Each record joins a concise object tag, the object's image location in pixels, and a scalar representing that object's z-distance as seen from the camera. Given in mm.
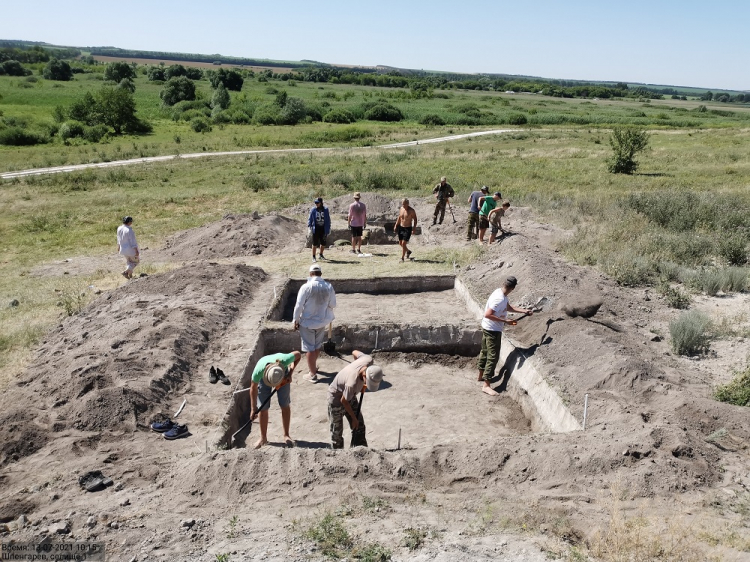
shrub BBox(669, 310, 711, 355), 9359
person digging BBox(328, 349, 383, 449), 6271
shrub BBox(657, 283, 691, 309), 11328
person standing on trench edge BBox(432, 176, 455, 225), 17250
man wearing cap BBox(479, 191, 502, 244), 15242
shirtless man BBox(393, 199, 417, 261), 13828
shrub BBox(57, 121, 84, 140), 43531
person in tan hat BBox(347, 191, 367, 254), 14155
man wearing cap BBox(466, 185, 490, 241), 15914
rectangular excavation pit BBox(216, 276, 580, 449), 8102
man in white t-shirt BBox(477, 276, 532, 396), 8664
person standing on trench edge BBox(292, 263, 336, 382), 8625
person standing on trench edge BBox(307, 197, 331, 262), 13289
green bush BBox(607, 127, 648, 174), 29422
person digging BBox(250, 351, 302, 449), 6645
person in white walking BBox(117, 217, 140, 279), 12734
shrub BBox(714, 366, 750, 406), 7621
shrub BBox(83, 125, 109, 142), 43969
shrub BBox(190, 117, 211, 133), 51125
